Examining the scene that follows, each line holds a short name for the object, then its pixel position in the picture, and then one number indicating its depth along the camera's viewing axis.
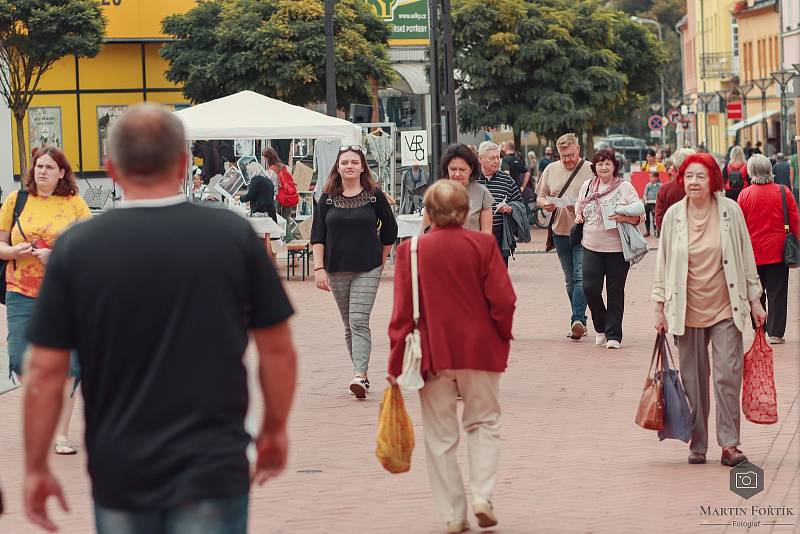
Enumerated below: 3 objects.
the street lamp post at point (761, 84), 46.34
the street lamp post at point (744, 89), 69.68
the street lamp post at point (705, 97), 60.03
